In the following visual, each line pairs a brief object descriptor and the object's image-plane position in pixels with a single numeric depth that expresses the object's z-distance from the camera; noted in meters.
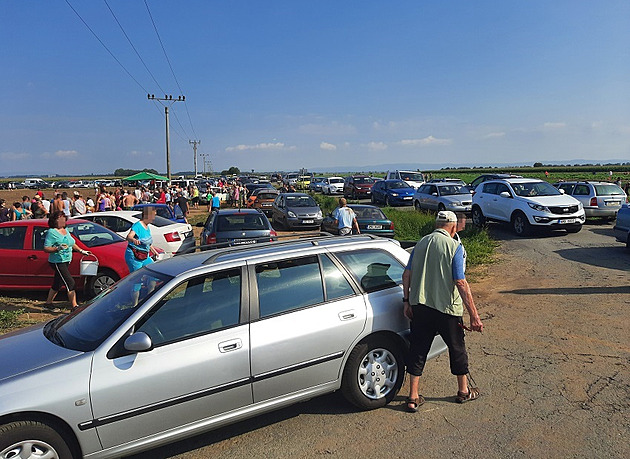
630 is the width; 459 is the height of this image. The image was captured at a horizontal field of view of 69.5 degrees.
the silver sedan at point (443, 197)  19.34
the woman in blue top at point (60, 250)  7.17
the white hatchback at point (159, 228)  10.82
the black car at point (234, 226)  9.94
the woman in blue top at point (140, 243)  6.71
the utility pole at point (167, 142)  40.88
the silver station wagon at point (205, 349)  3.05
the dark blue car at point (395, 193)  27.20
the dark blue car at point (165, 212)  15.05
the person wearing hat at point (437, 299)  4.03
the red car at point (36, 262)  8.29
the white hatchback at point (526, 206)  13.66
